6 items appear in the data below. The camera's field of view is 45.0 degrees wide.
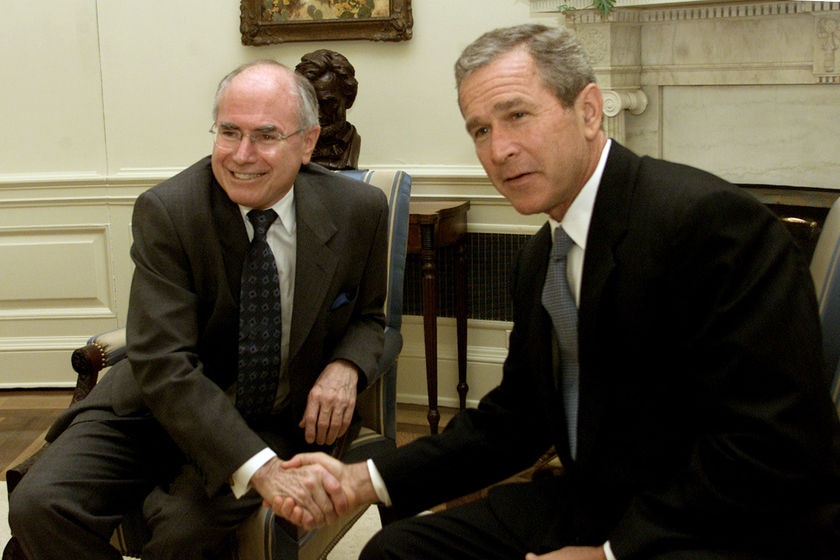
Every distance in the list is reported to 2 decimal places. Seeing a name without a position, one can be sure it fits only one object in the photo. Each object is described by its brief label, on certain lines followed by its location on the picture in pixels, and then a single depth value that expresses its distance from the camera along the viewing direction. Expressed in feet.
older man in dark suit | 7.13
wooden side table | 12.21
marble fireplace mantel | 11.32
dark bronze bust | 12.26
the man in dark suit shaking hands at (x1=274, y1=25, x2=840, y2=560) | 4.91
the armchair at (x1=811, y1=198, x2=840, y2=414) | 6.05
